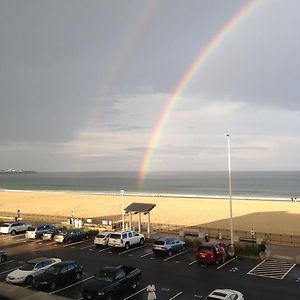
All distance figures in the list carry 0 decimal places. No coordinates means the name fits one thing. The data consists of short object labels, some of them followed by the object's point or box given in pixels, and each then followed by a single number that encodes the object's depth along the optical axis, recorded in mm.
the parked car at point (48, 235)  37750
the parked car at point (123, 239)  32375
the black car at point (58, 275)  21656
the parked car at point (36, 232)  38700
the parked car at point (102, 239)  33562
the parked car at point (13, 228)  41500
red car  27125
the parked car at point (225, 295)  17125
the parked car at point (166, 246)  29953
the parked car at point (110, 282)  18984
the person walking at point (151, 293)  18570
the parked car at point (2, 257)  28855
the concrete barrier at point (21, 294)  18427
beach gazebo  36331
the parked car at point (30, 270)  22844
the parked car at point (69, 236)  36062
